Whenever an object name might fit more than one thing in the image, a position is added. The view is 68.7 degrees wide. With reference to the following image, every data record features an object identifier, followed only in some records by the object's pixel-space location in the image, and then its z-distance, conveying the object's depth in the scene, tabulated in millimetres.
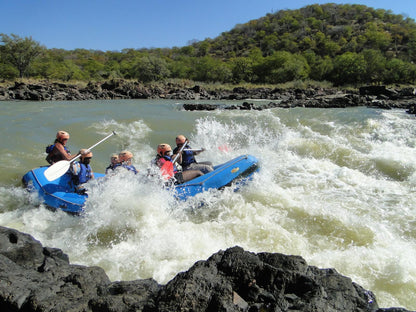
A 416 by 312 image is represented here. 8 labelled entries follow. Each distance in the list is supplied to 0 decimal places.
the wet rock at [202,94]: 19555
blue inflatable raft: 4773
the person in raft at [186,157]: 5949
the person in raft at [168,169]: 5203
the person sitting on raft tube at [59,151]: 5719
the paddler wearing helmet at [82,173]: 5086
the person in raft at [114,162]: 5098
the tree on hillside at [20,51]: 41250
